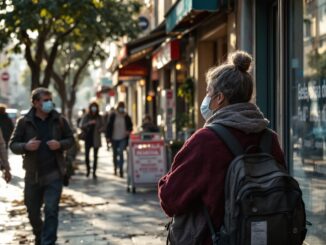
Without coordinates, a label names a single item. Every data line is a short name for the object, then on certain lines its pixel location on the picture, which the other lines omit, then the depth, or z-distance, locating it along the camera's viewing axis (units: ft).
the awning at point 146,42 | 55.72
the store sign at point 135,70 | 84.33
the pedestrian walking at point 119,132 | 55.16
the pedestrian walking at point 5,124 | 55.36
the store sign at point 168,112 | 50.60
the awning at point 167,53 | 52.39
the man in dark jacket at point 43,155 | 23.43
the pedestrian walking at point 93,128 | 53.67
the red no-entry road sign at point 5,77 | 98.70
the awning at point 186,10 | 33.68
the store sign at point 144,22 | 88.07
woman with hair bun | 10.46
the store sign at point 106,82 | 158.65
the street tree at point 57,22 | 41.11
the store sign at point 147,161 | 42.65
